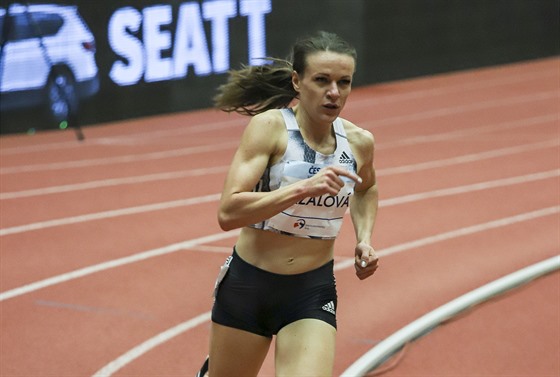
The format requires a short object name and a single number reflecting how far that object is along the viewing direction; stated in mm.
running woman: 7418
